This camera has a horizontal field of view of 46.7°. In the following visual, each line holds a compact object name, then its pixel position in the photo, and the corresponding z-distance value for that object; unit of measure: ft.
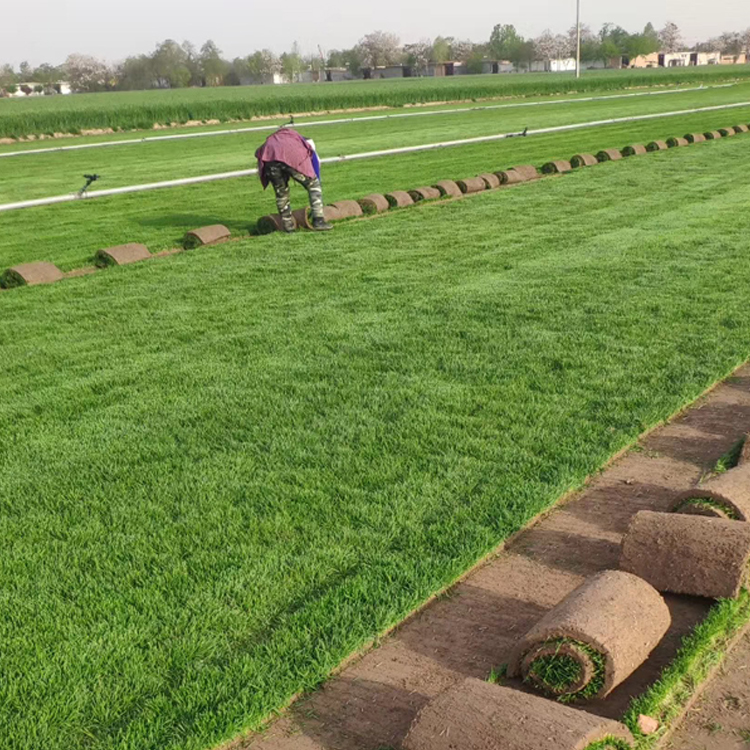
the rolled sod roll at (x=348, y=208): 46.37
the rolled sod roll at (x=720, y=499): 13.44
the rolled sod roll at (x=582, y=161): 63.77
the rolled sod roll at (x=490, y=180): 55.31
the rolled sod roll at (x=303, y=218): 44.32
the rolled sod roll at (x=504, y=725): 8.96
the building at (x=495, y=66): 609.83
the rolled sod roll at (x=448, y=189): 52.42
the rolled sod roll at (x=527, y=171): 58.44
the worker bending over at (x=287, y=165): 40.73
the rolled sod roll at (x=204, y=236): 41.52
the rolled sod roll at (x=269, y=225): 44.27
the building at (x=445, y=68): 600.39
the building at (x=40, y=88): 556.51
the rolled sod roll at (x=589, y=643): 10.53
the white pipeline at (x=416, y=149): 49.34
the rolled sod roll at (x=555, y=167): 61.46
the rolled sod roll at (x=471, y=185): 53.83
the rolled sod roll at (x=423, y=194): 50.85
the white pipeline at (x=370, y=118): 105.39
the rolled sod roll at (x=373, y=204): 48.03
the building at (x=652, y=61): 598.34
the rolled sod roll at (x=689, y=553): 12.32
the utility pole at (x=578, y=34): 263.70
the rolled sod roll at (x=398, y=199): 49.57
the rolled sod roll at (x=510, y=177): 57.16
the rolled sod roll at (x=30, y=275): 34.91
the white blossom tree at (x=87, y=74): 562.25
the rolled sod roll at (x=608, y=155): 66.59
